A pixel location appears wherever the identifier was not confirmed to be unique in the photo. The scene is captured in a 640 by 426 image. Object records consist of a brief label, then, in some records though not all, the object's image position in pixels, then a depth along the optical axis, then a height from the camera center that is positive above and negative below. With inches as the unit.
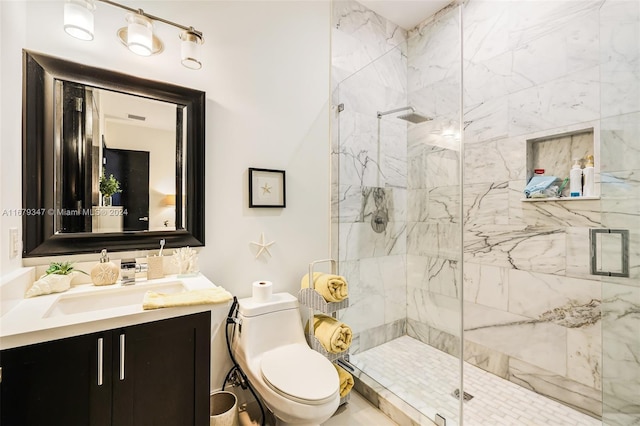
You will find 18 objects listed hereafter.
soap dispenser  52.4 -11.3
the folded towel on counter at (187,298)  43.2 -14.1
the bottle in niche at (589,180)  68.3 +7.9
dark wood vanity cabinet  34.7 -23.0
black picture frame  73.1 +6.2
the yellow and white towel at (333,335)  67.7 -30.0
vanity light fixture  48.5 +34.0
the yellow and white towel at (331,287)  68.6 -18.5
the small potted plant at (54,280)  46.7 -11.7
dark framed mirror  50.6 +10.3
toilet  51.3 -32.3
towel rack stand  68.5 -23.1
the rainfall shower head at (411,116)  85.1 +30.7
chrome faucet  54.7 -11.7
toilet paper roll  67.6 -19.2
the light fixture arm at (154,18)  52.1 +37.9
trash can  64.2 -43.5
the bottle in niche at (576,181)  70.5 +7.8
